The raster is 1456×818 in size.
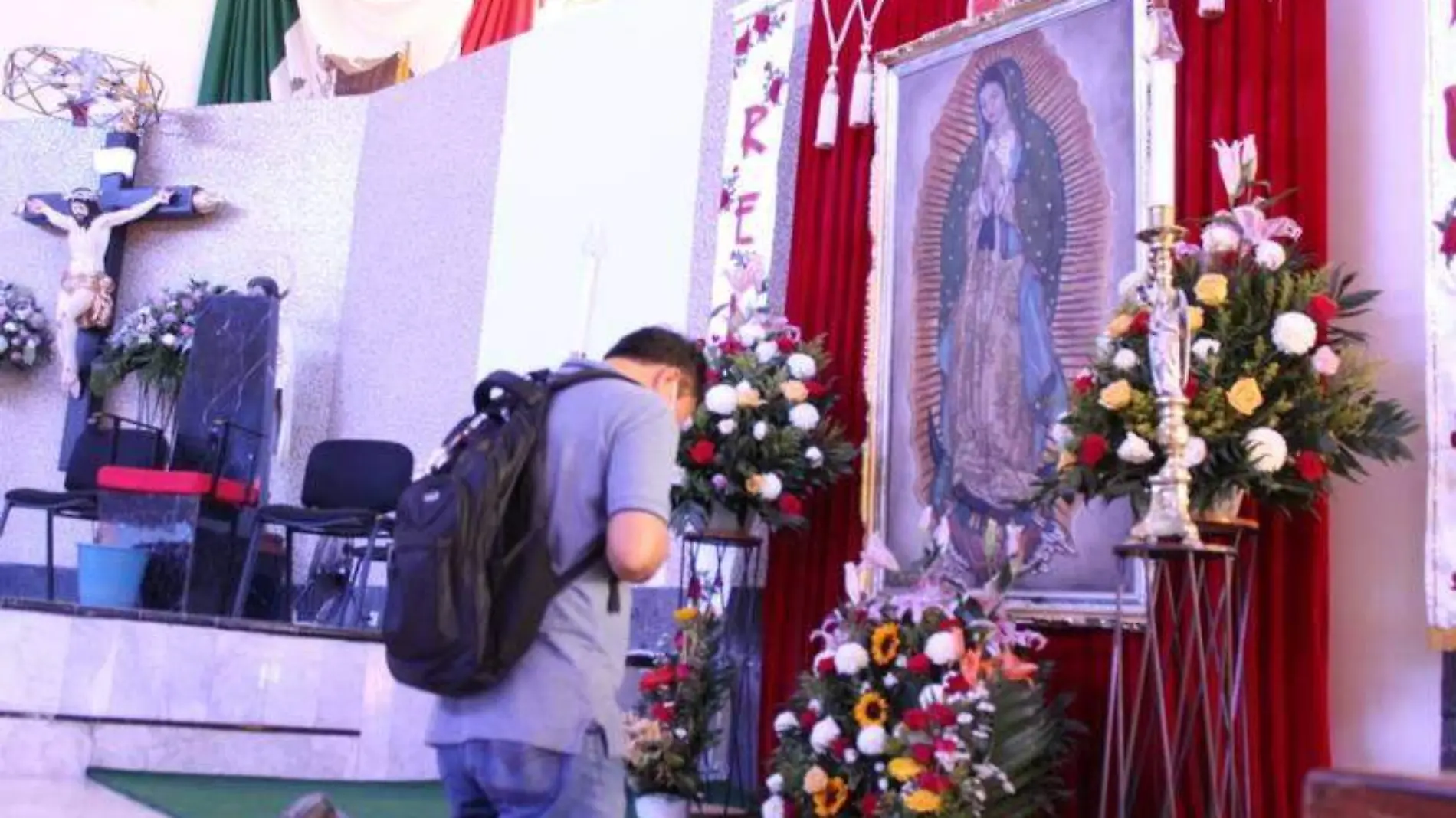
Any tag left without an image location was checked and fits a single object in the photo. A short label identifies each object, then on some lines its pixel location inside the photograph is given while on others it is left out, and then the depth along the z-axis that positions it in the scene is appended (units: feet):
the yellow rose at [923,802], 12.19
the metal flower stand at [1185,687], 11.64
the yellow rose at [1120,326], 12.57
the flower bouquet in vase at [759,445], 16.38
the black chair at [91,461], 22.24
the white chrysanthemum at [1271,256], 12.14
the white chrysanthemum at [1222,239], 12.41
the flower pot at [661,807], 15.46
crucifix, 27.32
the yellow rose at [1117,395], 12.20
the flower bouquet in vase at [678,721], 15.56
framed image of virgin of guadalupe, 15.02
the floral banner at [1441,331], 11.89
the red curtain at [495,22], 30.01
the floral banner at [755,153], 19.66
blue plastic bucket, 20.57
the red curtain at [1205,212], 12.44
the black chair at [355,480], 21.22
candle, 10.56
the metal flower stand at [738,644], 17.29
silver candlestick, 10.90
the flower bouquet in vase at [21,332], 27.45
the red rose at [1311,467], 11.59
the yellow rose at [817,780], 13.60
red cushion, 20.57
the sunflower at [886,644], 13.43
